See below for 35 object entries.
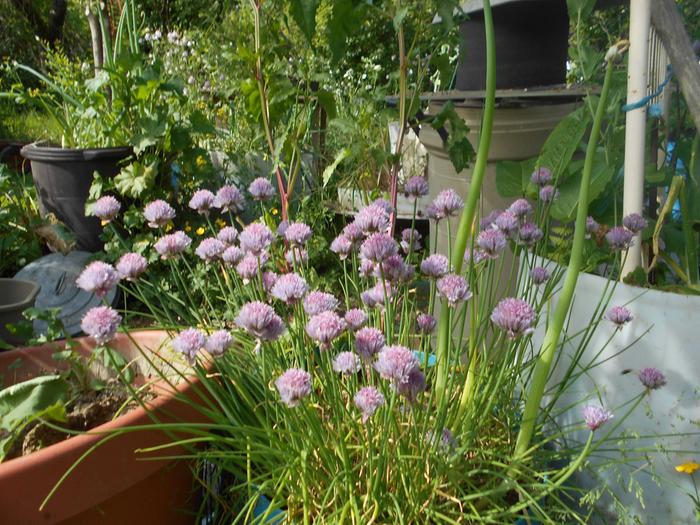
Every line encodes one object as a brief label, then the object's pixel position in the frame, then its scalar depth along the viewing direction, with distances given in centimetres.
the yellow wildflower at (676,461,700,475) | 101
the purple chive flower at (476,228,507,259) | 103
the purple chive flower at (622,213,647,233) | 107
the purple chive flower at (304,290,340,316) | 91
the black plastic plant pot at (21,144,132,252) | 280
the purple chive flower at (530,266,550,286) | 110
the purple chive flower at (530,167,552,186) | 123
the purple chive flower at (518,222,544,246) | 111
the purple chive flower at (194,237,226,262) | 110
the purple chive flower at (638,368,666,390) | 96
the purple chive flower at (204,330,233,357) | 86
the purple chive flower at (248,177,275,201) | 127
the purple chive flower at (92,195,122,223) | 116
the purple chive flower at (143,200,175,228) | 113
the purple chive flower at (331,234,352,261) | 110
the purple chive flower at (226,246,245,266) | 110
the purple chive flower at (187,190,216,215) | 122
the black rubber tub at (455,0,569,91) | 203
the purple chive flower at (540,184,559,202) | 120
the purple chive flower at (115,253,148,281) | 98
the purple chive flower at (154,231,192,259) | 107
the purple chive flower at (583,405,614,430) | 87
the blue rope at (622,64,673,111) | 106
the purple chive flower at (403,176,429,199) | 126
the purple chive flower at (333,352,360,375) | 90
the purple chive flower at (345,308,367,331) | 95
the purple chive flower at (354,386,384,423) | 83
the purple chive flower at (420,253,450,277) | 101
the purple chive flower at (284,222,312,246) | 113
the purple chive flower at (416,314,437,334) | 105
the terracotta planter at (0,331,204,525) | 93
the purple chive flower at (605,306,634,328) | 100
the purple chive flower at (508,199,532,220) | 114
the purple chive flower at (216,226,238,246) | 117
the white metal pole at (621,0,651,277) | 103
